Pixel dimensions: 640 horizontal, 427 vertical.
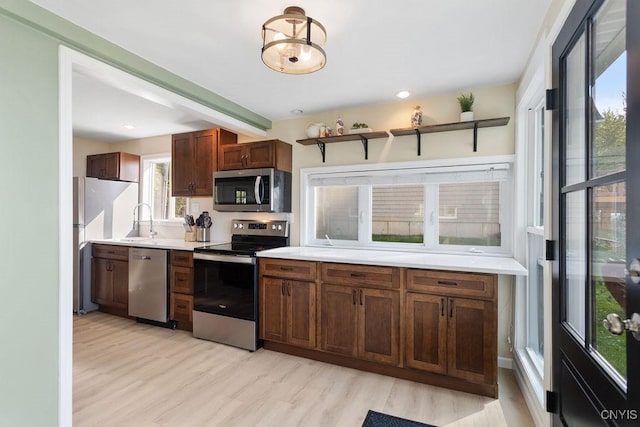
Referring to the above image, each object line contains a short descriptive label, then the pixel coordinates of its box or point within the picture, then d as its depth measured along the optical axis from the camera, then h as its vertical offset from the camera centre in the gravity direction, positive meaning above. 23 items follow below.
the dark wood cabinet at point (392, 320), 2.25 -0.86
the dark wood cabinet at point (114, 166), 4.44 +0.65
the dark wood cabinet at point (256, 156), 3.43 +0.63
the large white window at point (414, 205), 2.81 +0.08
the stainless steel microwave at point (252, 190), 3.38 +0.24
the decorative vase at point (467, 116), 2.68 +0.82
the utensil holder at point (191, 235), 4.10 -0.29
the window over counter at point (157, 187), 4.63 +0.37
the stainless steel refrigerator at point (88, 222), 4.00 -0.13
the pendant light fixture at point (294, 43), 1.62 +0.89
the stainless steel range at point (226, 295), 3.03 -0.81
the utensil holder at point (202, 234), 4.08 -0.27
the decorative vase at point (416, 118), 2.92 +0.87
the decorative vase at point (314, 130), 3.32 +0.86
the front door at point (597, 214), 0.91 +0.00
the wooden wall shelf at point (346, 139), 3.09 +0.75
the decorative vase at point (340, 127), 3.25 +0.87
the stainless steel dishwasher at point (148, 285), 3.52 -0.82
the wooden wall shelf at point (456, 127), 2.62 +0.75
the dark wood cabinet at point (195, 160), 3.78 +0.64
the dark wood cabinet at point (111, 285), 3.81 -0.89
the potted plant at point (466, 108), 2.68 +0.90
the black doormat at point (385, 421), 1.94 -1.28
